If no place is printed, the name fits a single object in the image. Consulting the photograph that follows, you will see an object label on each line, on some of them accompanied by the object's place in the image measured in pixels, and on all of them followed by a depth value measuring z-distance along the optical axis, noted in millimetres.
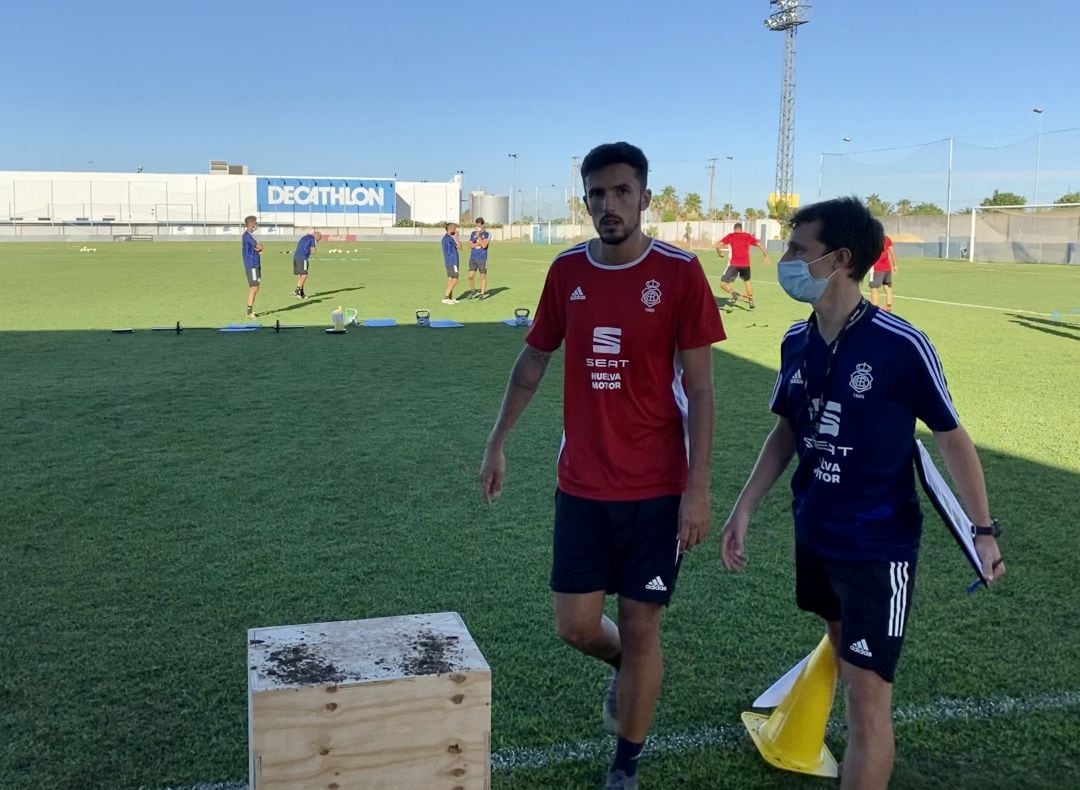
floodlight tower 70062
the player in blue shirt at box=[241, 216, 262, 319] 19172
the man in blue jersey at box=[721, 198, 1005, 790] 2820
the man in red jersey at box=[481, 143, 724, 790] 3203
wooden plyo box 2693
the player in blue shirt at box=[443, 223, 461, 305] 22344
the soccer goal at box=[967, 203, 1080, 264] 41281
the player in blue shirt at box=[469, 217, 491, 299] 24281
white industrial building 95750
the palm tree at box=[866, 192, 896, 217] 46031
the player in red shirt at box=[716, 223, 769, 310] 20203
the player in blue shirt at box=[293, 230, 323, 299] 22719
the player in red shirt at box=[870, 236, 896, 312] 19078
